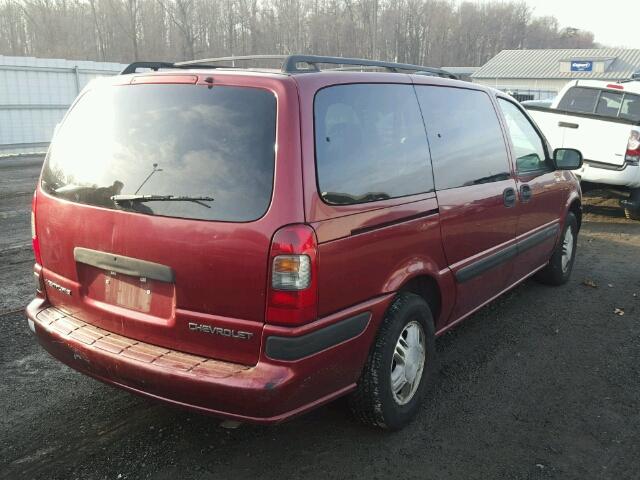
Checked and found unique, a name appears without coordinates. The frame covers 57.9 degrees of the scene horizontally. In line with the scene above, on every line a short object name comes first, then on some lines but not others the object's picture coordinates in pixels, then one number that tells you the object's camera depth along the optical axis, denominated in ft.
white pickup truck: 28.14
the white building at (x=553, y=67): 165.07
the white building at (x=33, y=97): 57.67
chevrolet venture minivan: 8.01
